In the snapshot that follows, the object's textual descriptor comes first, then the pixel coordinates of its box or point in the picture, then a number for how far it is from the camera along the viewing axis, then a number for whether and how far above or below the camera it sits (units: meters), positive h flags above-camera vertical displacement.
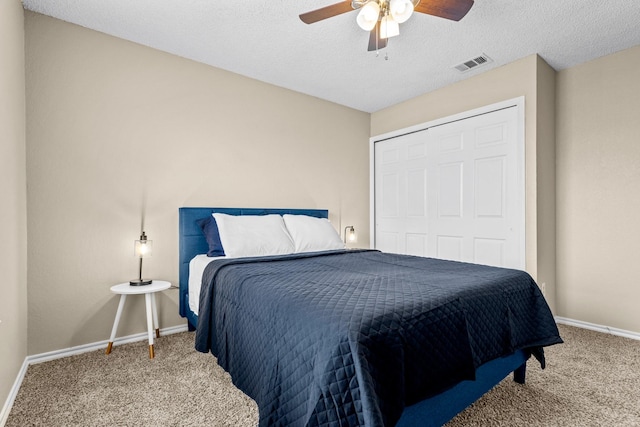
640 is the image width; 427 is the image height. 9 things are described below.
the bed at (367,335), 1.05 -0.52
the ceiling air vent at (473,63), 3.03 +1.45
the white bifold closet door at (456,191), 3.14 +0.23
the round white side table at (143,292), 2.29 -0.60
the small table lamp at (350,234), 4.09 -0.30
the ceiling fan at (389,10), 1.79 +1.17
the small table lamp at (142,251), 2.49 -0.31
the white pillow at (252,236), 2.66 -0.21
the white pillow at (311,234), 3.02 -0.22
